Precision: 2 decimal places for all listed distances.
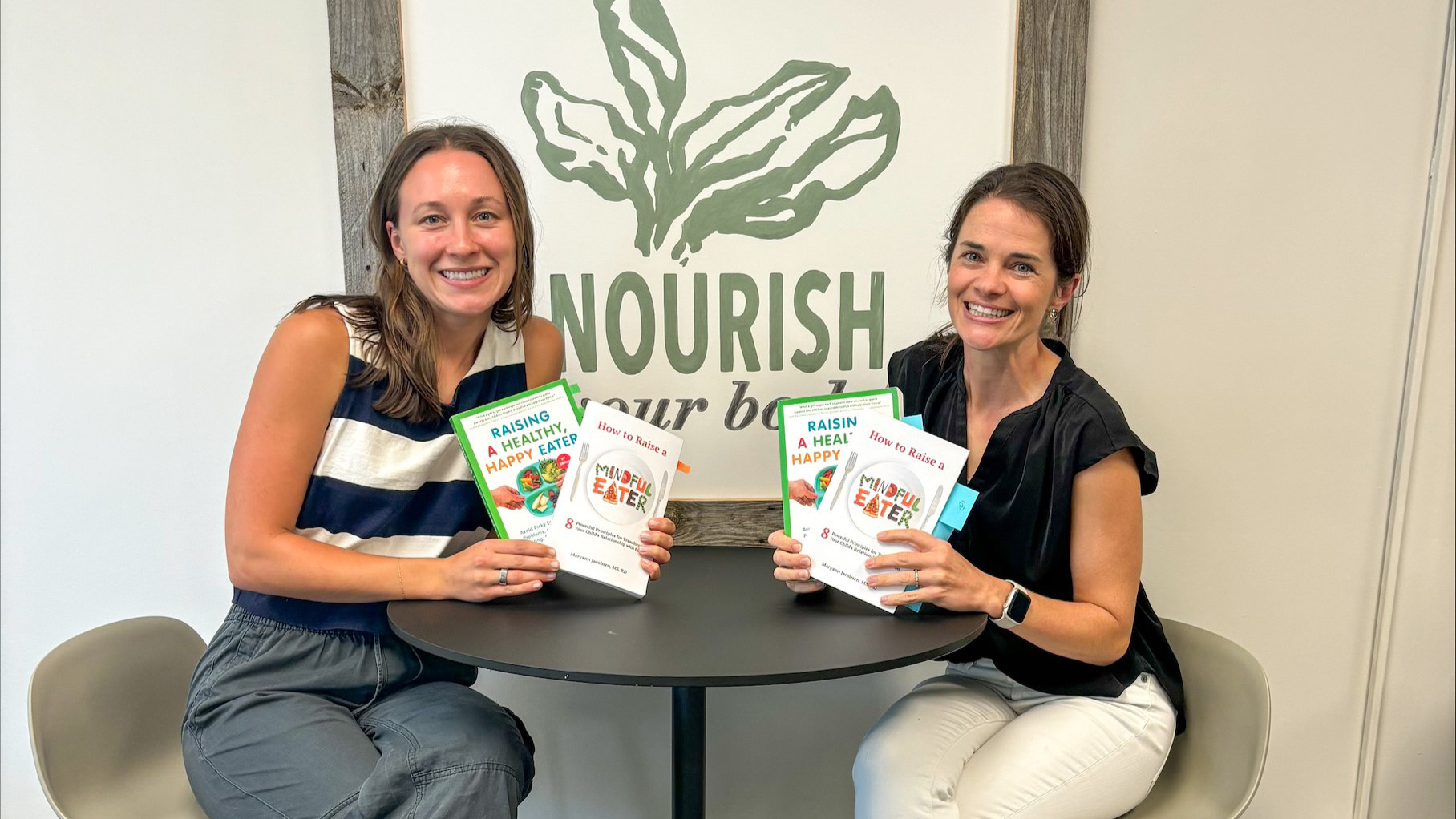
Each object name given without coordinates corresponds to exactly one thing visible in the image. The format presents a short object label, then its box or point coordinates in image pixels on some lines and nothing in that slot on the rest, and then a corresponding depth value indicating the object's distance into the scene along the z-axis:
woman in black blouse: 1.60
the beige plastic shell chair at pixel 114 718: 1.60
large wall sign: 2.15
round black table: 1.34
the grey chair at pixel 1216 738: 1.67
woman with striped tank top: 1.53
